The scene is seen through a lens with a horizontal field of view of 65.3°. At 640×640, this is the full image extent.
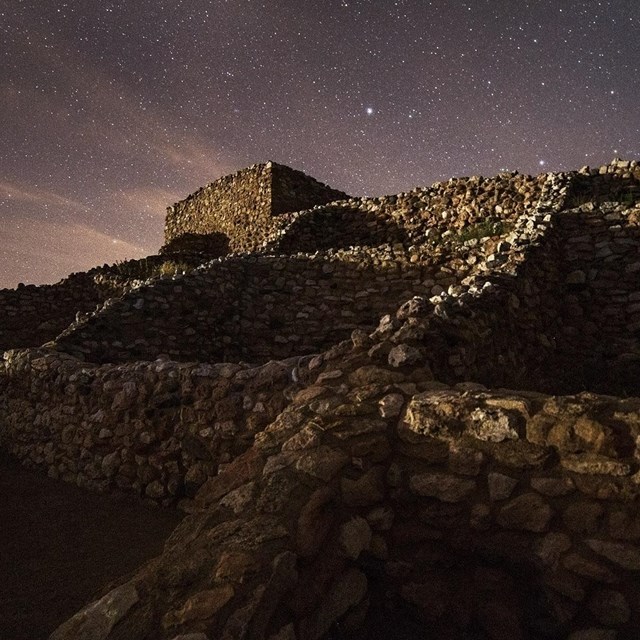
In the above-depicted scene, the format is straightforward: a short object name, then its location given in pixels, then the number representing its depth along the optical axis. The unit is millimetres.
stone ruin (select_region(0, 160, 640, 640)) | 2646
